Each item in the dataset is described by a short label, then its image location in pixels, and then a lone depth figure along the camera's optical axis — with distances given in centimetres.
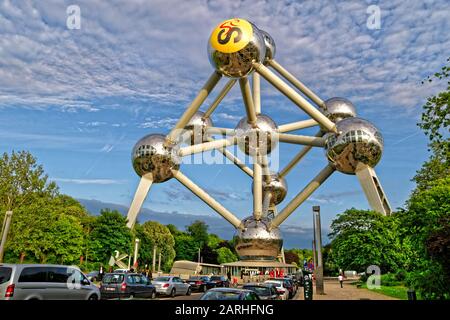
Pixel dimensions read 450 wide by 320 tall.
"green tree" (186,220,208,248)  10635
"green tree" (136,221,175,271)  7919
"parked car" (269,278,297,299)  2369
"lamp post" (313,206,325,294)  2297
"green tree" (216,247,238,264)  10194
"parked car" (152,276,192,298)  2217
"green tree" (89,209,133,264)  4953
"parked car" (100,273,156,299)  1753
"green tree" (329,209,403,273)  3291
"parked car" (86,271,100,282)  3467
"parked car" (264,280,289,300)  1948
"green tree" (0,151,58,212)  3019
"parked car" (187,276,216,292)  2877
